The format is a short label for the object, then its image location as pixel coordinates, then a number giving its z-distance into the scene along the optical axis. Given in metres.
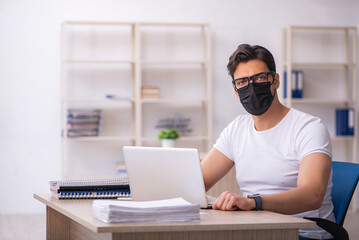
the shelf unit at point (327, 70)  6.13
